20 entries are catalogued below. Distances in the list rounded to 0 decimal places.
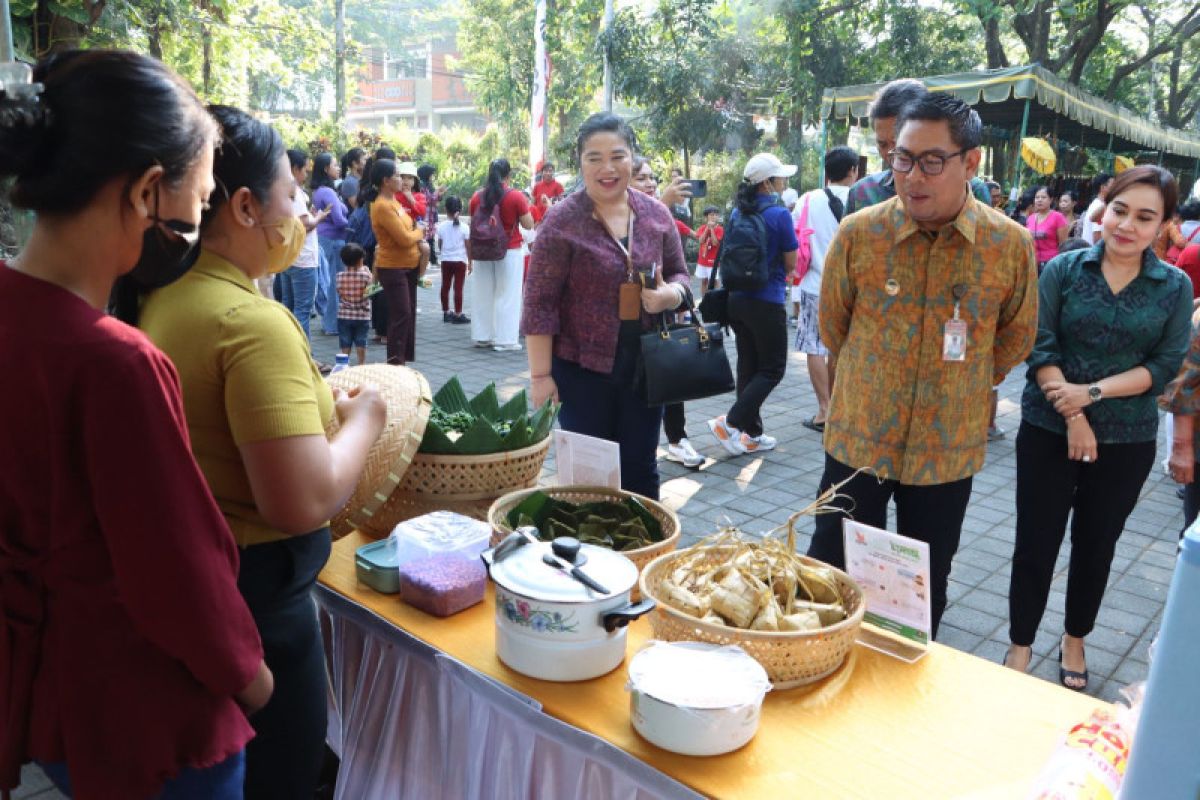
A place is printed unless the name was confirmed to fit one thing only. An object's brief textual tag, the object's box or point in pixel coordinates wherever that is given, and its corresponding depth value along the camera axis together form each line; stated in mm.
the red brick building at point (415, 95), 58188
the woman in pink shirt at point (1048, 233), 7730
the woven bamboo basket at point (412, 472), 1711
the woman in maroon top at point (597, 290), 2629
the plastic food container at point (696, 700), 1237
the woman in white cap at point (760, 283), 4668
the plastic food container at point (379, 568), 1790
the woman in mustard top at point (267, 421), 1213
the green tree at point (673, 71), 16281
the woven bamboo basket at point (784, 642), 1396
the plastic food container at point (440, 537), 1758
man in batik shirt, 1981
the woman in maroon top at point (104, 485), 921
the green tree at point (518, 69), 22772
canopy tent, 10250
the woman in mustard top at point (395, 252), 6539
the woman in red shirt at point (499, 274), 7629
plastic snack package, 1107
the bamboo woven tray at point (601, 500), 1700
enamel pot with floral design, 1370
